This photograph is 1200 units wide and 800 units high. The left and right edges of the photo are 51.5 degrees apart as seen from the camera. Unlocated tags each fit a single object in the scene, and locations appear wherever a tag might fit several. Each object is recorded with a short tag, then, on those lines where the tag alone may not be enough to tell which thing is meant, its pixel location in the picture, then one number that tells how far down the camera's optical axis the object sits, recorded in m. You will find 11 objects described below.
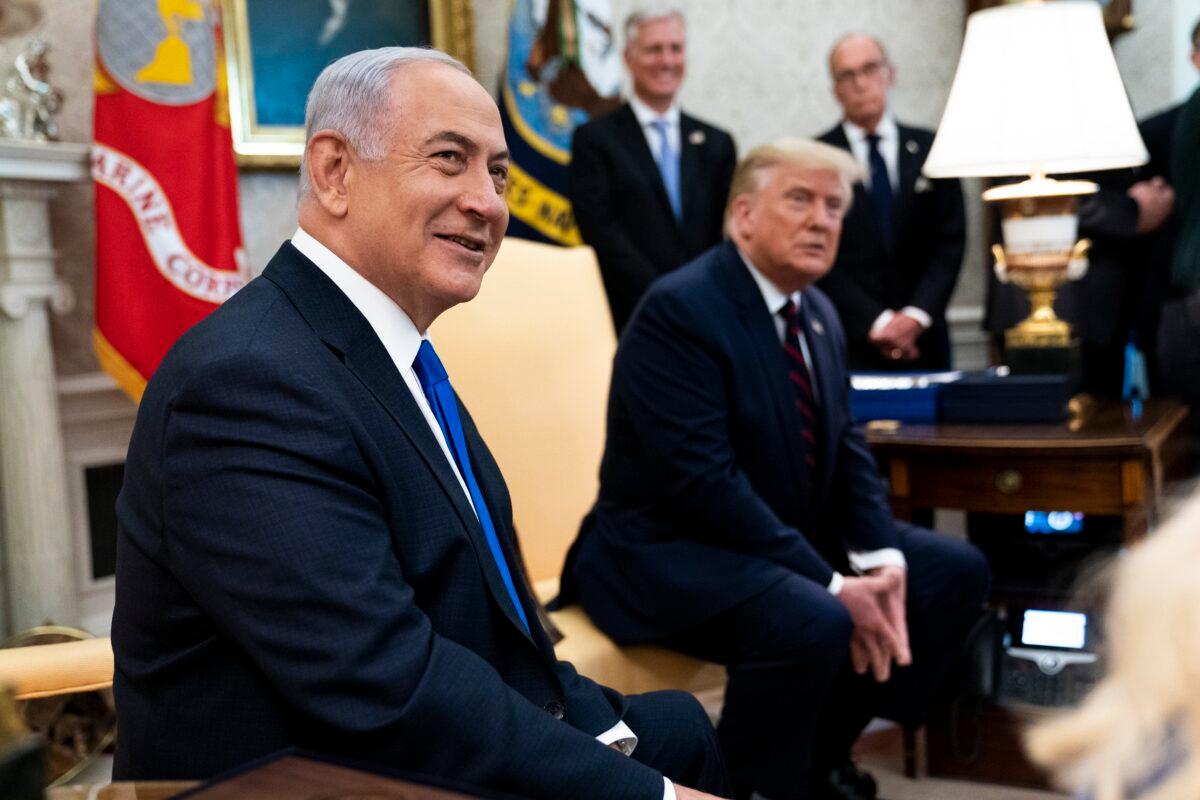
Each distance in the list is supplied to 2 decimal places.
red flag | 3.13
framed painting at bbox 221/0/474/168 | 3.91
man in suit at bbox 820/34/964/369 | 3.82
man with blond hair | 2.39
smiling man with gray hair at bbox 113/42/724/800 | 1.18
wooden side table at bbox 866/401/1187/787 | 2.70
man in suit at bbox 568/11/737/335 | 3.68
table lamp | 2.87
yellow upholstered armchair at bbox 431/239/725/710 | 2.64
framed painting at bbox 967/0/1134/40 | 5.12
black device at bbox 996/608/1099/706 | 2.86
